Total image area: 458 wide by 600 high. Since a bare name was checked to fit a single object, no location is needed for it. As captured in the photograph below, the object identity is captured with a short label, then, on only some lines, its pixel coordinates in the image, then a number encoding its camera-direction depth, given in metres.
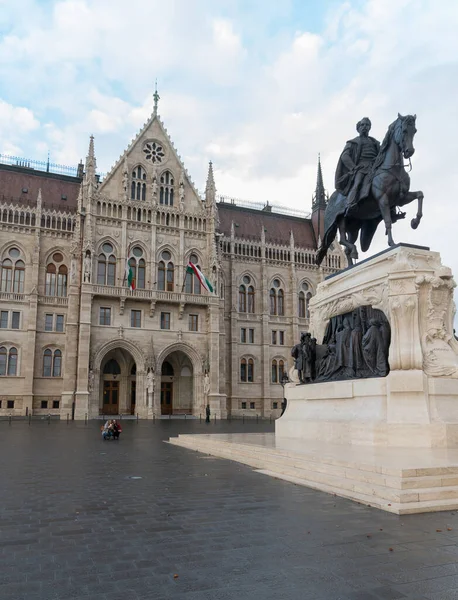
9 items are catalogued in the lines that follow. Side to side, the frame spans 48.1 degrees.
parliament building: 44.47
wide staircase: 6.83
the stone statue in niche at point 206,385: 47.44
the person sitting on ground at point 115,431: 20.91
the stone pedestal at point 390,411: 7.76
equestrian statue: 12.55
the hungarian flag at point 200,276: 46.53
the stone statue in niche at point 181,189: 50.31
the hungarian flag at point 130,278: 45.84
